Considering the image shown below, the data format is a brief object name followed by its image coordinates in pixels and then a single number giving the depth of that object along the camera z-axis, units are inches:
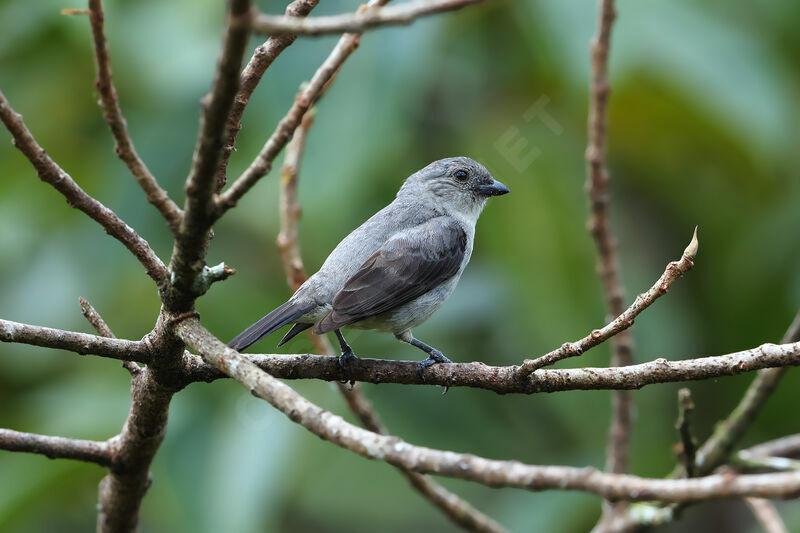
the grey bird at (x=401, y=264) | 267.1
